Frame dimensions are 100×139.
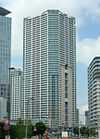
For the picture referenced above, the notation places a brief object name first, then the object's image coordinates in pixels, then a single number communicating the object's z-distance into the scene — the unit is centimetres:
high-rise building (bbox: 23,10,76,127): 17800
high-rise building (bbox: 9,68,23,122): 19325
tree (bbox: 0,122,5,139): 7849
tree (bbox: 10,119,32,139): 9118
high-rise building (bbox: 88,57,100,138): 17250
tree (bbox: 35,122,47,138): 11688
